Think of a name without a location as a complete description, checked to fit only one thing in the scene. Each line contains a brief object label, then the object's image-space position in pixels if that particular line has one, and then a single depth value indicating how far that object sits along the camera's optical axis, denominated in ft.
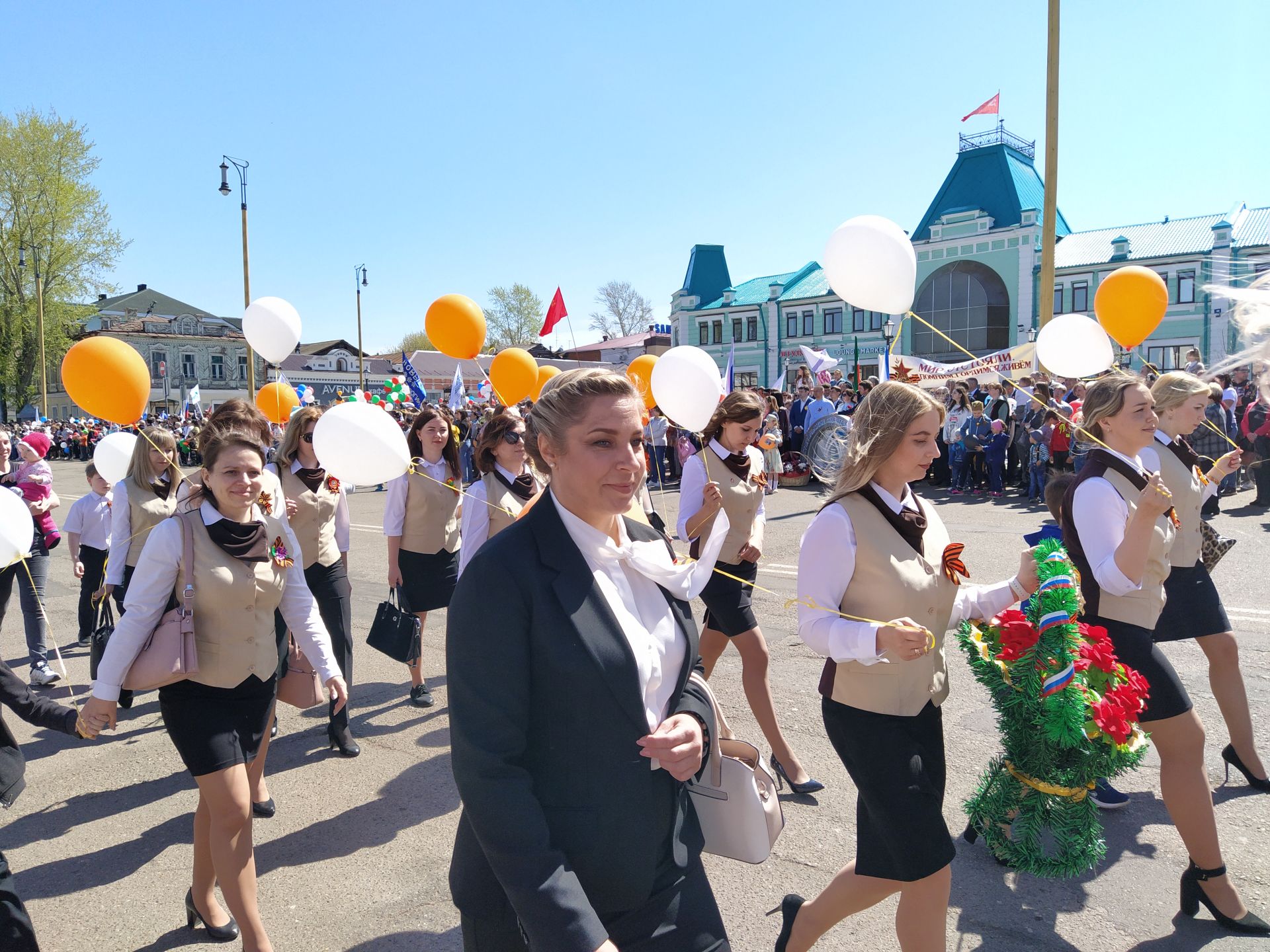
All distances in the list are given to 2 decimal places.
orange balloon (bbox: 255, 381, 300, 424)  22.54
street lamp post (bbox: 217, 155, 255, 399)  62.13
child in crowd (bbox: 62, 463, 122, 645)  22.63
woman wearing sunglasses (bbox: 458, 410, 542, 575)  16.22
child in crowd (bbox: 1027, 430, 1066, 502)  43.42
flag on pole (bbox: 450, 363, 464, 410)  70.74
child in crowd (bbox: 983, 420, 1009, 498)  47.11
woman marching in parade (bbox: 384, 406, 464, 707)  18.75
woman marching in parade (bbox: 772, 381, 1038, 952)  7.67
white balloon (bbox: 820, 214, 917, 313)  11.89
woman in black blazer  5.18
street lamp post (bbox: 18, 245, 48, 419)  123.85
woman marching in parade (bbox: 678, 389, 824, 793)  13.85
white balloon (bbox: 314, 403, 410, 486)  12.56
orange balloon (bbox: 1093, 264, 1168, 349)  15.05
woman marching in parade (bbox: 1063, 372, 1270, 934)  9.58
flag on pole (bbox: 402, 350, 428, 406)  53.98
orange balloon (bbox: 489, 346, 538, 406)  21.68
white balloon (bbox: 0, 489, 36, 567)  10.73
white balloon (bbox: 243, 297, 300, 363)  19.75
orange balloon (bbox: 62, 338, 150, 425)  12.92
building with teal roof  106.52
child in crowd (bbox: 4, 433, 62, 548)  22.31
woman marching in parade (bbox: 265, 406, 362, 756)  16.75
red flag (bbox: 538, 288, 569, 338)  38.22
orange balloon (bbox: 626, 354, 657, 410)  23.15
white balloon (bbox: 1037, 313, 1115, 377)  13.87
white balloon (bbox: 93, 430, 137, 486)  20.62
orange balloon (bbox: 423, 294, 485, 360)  18.78
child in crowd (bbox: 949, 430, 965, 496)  49.44
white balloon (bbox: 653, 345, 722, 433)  15.42
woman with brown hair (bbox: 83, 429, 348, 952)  9.42
